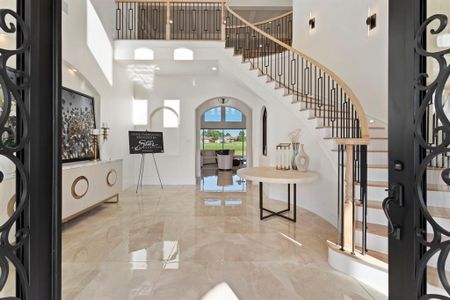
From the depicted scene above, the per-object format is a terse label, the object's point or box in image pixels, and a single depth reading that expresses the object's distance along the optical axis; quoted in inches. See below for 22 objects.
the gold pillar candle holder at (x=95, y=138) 185.5
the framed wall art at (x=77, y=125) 161.2
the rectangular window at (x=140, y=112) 282.7
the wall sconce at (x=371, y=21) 178.9
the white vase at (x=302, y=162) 154.6
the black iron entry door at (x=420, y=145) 32.7
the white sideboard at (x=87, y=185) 132.8
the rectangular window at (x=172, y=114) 284.7
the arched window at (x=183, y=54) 220.0
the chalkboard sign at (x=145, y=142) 246.4
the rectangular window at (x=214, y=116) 604.4
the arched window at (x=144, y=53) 221.0
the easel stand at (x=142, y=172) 277.1
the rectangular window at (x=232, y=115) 607.0
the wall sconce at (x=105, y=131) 198.1
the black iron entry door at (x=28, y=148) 31.9
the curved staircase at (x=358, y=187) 84.4
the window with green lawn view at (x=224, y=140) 617.6
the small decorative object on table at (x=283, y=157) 164.7
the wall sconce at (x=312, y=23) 234.8
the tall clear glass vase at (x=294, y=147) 160.1
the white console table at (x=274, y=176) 132.6
